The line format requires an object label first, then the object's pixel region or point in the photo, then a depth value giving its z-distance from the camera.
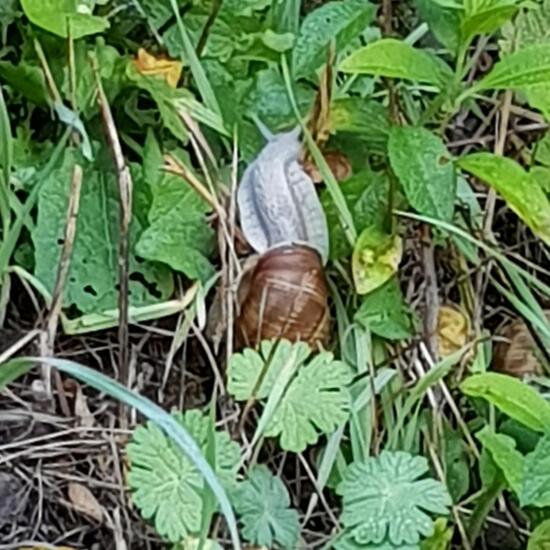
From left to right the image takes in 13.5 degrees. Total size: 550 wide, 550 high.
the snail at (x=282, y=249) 0.81
